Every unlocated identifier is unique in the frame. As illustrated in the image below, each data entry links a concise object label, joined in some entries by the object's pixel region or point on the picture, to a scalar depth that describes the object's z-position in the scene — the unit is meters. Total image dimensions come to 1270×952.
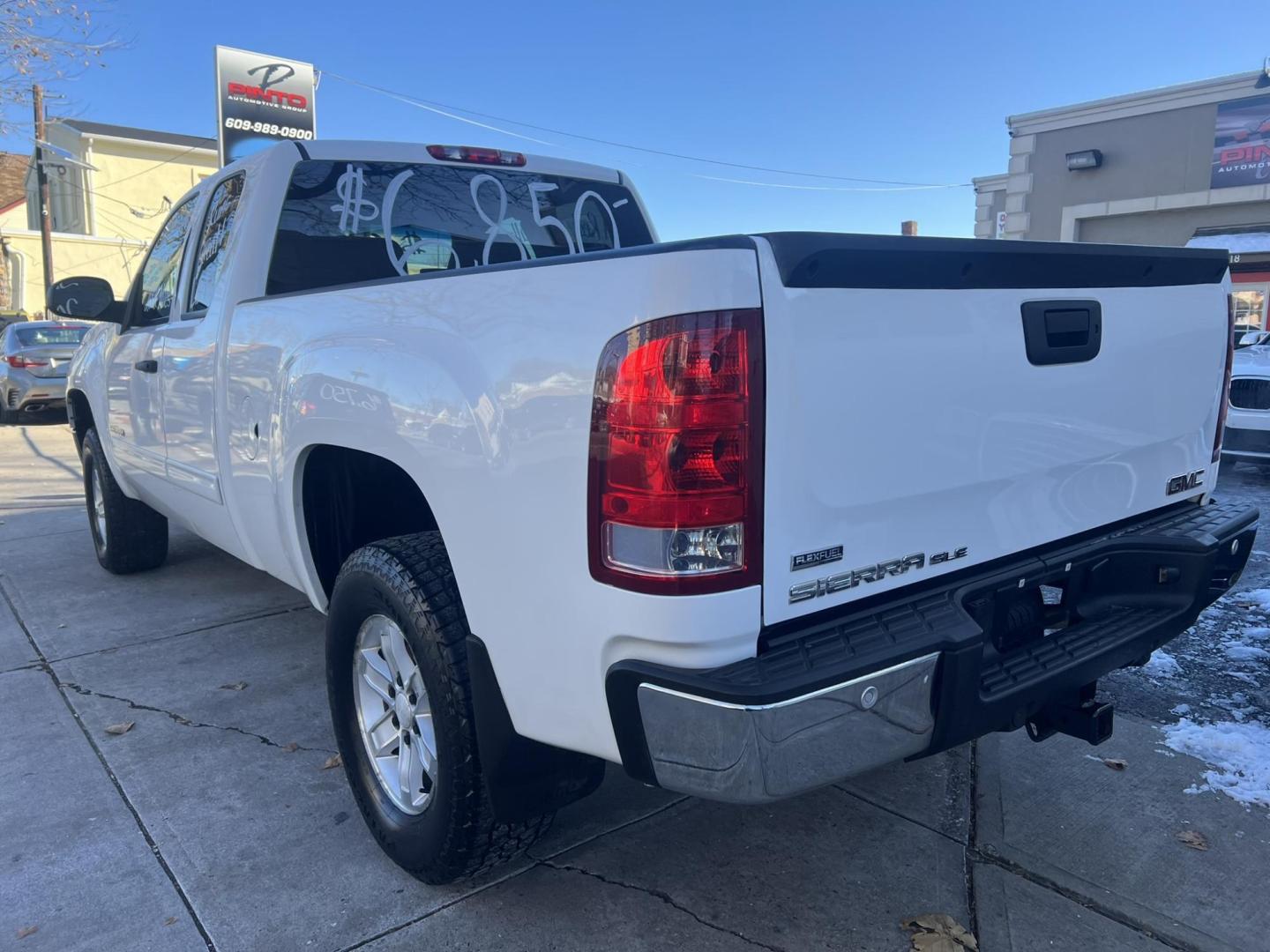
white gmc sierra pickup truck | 1.79
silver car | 13.80
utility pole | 25.12
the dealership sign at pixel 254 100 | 20.81
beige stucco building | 16.77
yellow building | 32.44
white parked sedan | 8.33
